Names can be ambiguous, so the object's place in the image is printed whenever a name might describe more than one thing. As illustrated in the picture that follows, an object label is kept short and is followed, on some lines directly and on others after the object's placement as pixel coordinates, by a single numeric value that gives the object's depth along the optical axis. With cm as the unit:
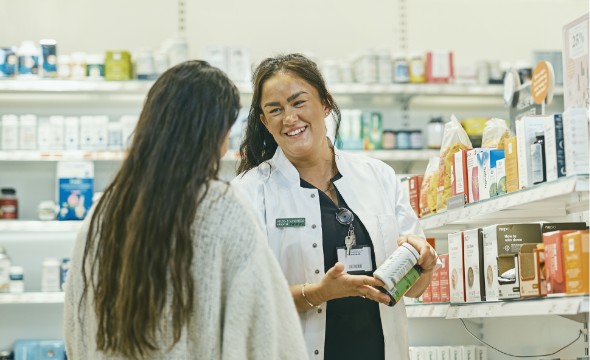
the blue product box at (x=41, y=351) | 525
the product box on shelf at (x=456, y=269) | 306
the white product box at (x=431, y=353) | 455
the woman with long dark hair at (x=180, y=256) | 167
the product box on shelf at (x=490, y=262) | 276
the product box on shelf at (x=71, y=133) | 524
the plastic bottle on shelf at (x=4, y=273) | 514
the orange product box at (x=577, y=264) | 225
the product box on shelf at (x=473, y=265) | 288
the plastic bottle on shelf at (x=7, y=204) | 523
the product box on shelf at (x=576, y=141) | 226
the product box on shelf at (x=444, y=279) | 324
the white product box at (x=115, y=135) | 527
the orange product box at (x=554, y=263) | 233
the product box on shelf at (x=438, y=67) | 545
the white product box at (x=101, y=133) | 524
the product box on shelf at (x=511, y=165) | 262
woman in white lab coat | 246
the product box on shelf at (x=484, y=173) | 285
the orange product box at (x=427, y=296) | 342
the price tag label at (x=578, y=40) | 261
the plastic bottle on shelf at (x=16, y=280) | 514
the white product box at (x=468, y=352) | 438
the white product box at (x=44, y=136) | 523
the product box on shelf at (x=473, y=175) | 293
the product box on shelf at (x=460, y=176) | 302
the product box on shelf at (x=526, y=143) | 251
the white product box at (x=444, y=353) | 459
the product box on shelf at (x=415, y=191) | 363
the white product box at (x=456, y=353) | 456
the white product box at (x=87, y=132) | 523
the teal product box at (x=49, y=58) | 523
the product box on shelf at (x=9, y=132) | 519
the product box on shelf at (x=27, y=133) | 521
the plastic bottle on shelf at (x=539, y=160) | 245
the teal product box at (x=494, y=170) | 279
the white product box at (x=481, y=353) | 381
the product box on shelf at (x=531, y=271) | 244
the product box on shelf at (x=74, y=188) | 522
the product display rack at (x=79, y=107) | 513
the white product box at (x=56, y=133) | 523
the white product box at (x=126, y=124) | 529
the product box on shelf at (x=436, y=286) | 332
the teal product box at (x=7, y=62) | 522
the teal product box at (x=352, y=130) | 534
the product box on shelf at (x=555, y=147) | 233
